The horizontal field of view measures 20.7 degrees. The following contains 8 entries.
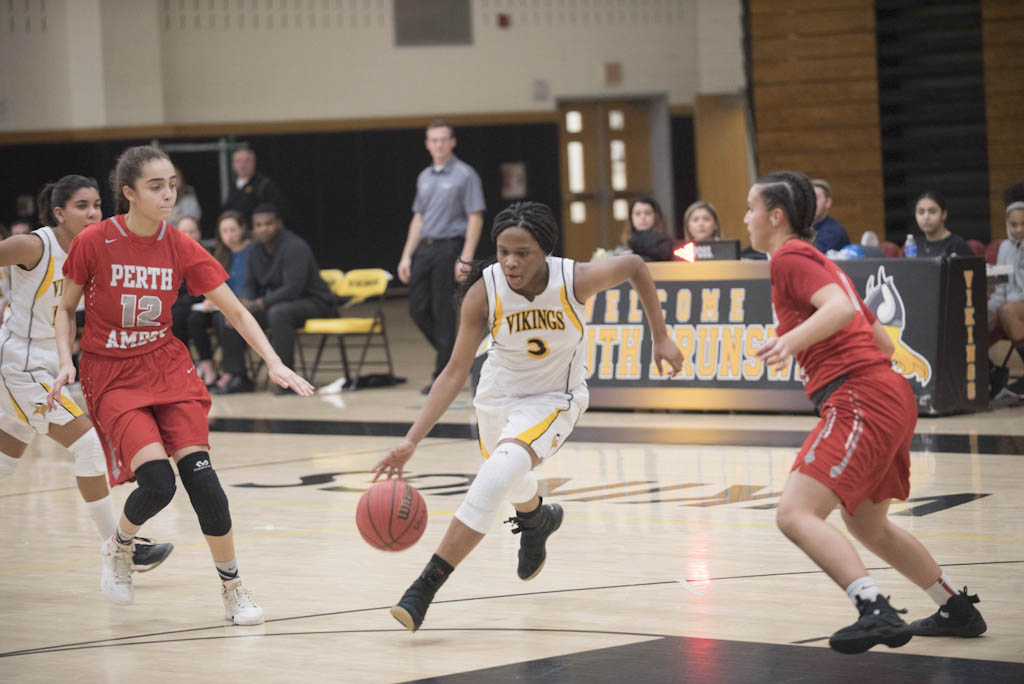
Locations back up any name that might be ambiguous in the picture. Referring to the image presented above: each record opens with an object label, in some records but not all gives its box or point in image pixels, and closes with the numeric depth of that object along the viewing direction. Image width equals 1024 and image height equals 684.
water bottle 18.56
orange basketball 9.21
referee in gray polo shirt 20.96
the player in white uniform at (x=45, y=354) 10.95
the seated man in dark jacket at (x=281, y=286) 22.75
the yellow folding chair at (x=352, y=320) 22.78
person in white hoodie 18.03
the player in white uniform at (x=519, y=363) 8.86
